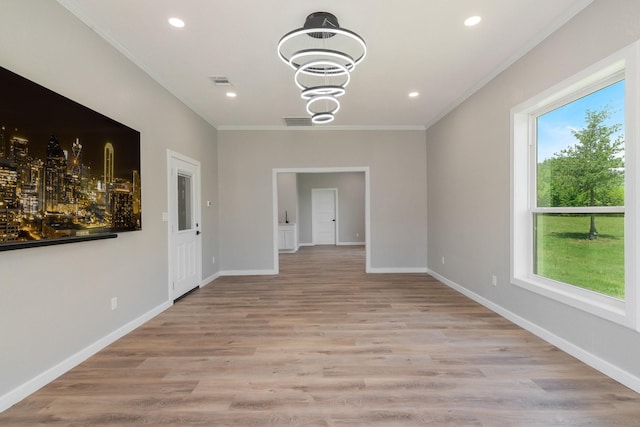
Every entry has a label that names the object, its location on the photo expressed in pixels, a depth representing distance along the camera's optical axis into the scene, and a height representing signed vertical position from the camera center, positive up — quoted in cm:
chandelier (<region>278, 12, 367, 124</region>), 217 +154
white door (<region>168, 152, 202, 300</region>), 403 -20
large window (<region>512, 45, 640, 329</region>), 208 +15
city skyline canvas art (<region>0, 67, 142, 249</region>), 182 +33
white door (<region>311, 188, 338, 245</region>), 1082 -14
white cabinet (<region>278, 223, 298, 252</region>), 900 -80
